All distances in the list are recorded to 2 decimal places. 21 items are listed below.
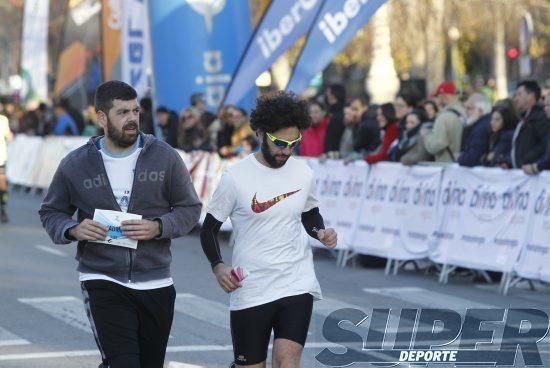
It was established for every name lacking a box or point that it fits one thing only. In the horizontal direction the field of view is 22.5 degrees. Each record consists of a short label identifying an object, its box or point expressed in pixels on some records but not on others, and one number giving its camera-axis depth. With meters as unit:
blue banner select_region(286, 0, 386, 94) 17.55
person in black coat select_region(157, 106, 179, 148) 22.56
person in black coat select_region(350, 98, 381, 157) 17.03
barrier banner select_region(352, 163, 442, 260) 14.93
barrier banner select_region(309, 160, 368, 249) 16.28
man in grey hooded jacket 6.57
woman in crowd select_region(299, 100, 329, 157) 18.03
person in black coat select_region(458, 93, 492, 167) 14.68
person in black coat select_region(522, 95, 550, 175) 13.27
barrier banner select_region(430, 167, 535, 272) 13.55
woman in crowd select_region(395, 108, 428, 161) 15.81
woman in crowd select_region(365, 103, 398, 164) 16.45
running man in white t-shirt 6.63
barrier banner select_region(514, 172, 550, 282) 13.05
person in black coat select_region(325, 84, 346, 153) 17.70
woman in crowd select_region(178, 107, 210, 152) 20.78
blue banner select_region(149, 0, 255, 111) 23.27
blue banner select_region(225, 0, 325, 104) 19.30
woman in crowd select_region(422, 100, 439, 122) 16.49
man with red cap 15.45
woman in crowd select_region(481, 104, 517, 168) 14.43
